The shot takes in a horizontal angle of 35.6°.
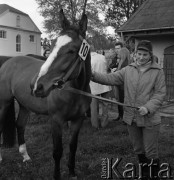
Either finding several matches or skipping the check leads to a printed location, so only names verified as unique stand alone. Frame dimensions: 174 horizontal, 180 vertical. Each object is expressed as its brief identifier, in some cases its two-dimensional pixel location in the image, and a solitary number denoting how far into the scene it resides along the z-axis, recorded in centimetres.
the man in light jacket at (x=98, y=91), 595
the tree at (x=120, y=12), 3459
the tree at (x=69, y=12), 3769
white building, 4172
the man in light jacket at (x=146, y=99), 313
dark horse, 286
